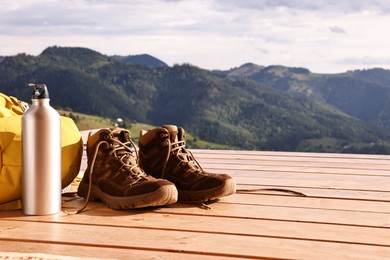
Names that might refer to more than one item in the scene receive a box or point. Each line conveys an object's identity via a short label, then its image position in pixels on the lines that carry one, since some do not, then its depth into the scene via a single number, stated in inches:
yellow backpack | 75.7
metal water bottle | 71.2
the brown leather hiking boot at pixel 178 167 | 81.5
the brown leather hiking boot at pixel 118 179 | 75.2
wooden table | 58.5
